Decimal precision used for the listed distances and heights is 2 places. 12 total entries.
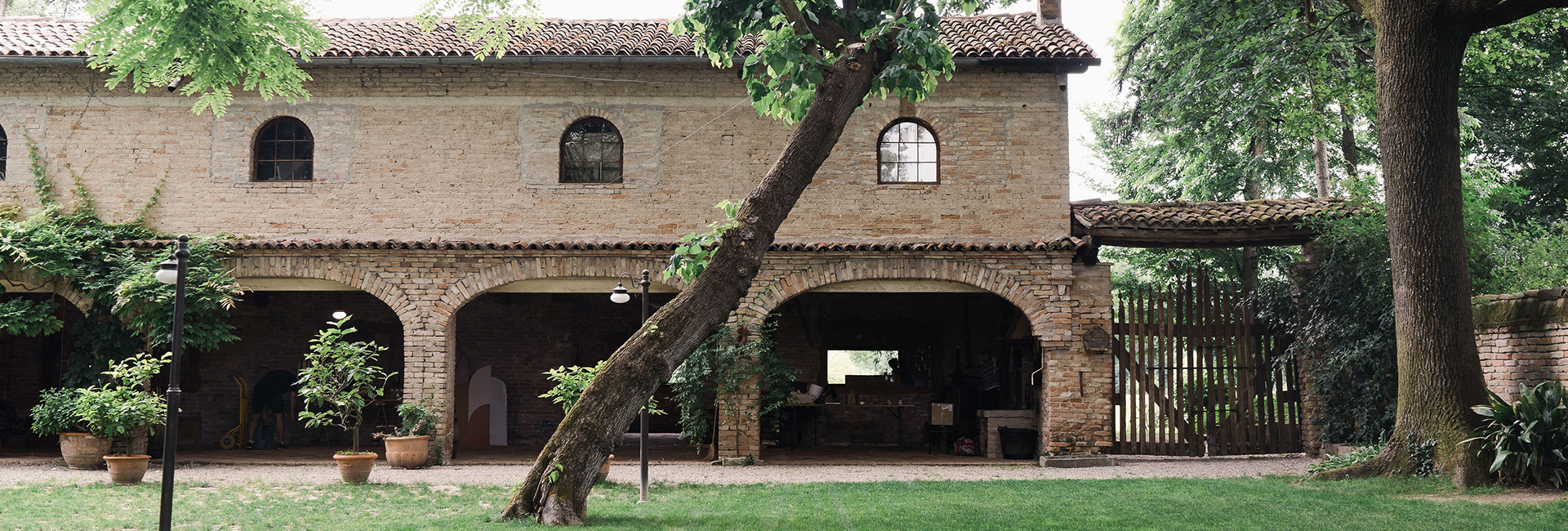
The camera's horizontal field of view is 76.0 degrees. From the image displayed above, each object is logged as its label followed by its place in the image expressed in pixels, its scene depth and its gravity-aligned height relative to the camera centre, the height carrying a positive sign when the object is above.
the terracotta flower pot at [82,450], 10.80 -0.91
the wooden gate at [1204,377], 12.51 -0.16
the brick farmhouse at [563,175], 11.81 +2.32
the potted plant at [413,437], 11.04 -0.80
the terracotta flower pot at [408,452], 11.02 -0.96
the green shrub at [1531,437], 8.09 -0.60
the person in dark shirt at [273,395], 13.83 -0.42
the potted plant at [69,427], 10.69 -0.68
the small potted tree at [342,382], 9.70 -0.17
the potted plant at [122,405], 10.25 -0.41
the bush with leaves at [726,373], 11.73 -0.10
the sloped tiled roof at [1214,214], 12.02 +1.81
